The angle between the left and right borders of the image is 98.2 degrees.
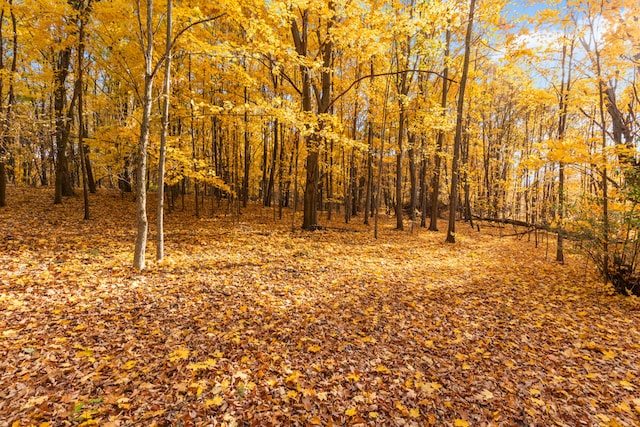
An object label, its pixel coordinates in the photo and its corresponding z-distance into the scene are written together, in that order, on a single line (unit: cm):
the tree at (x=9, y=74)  1118
